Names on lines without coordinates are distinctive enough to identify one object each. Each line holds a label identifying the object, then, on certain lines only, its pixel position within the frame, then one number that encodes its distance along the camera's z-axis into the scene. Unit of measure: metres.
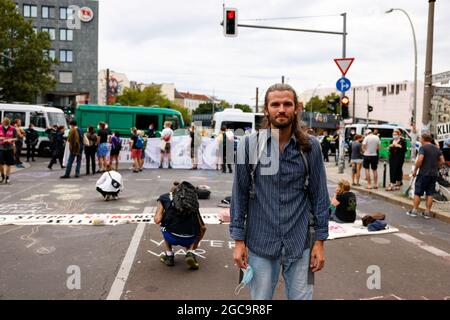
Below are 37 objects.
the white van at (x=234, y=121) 25.97
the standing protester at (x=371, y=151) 13.29
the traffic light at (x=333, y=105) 19.42
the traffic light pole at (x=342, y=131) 17.69
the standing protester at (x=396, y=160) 13.09
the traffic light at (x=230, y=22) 16.42
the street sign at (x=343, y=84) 16.67
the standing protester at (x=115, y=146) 16.31
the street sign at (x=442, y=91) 11.24
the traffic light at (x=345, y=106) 17.19
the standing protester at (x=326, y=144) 26.70
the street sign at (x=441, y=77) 10.58
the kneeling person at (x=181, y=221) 5.58
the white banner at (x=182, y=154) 19.14
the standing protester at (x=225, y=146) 18.00
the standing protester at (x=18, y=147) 17.29
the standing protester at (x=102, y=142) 16.33
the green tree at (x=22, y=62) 35.22
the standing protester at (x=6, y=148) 12.84
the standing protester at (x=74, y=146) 14.47
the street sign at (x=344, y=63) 16.11
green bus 25.22
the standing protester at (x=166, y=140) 18.42
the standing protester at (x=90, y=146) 15.76
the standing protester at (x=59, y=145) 17.11
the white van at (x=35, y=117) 23.09
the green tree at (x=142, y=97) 67.94
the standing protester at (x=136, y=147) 16.73
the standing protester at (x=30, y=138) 21.08
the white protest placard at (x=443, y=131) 11.02
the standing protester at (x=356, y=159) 14.21
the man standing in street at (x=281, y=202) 2.73
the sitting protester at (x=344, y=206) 8.34
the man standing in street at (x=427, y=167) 9.16
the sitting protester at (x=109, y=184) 10.16
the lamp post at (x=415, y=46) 24.02
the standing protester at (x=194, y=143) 18.98
